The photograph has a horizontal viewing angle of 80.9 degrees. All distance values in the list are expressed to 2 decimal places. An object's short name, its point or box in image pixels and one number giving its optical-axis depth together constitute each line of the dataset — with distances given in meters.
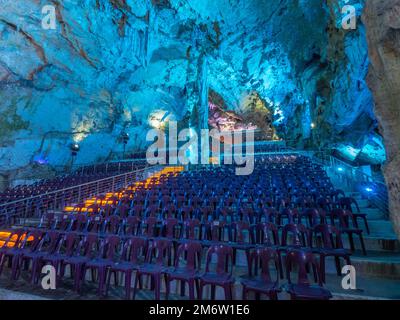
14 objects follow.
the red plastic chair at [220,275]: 3.21
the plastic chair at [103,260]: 3.74
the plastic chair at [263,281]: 2.99
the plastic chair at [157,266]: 3.50
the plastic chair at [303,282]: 2.83
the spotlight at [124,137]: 20.91
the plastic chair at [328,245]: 3.64
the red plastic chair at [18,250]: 4.33
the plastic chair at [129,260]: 3.61
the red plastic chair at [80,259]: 3.86
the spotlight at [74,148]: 17.05
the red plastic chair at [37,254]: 4.22
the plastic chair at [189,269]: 3.39
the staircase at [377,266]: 3.27
